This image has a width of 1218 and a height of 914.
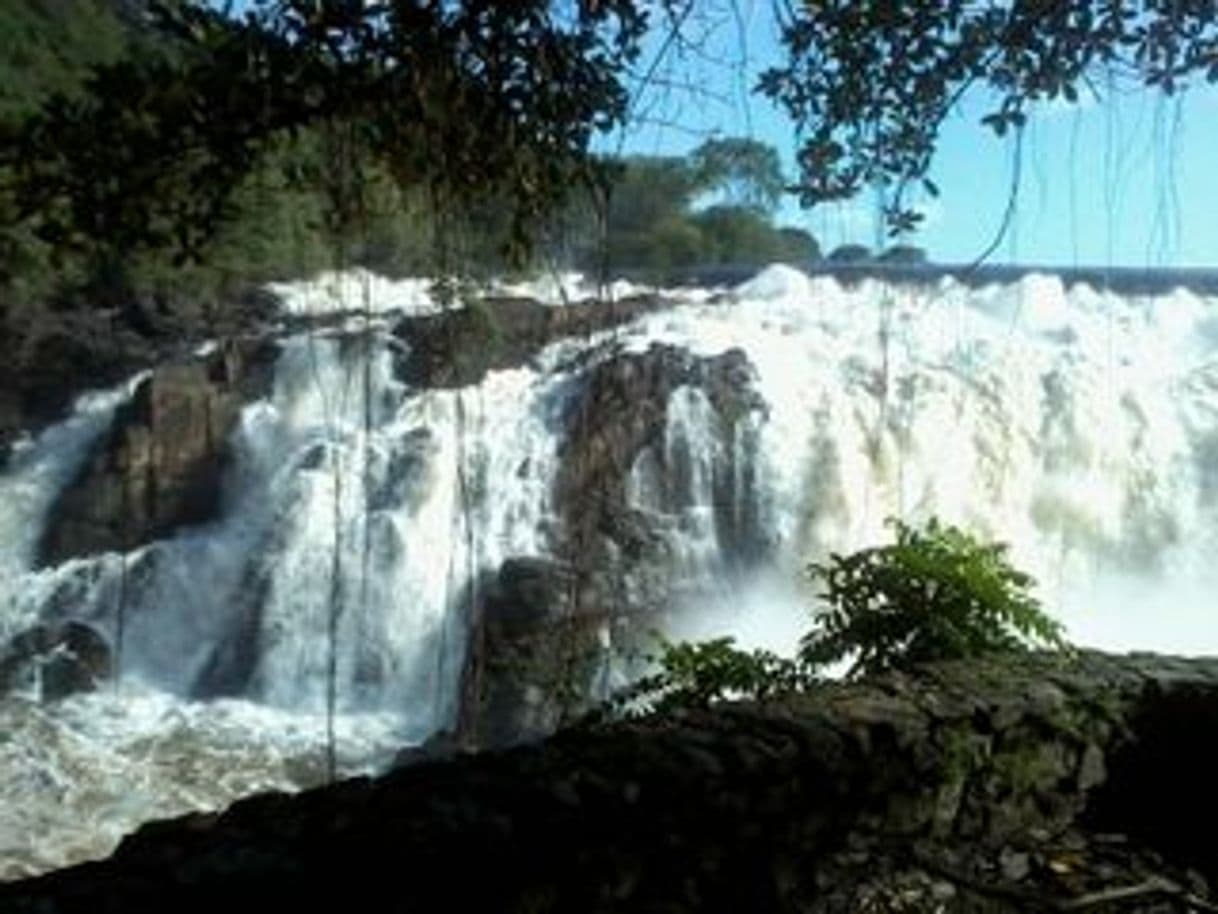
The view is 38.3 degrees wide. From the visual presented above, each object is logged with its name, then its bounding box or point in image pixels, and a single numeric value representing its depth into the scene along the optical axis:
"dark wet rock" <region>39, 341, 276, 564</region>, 19.42
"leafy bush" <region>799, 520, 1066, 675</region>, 5.60
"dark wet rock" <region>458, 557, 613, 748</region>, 11.00
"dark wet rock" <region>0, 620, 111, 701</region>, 16.52
